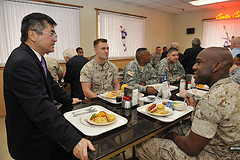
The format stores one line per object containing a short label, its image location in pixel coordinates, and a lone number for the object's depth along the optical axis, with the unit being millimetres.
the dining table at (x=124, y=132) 899
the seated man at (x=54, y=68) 3233
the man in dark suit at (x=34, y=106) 941
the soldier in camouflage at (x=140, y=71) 2473
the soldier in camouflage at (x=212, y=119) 965
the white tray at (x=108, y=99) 1651
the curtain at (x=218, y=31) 5871
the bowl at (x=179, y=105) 1456
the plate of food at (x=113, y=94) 1742
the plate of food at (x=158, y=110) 1333
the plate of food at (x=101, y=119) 1142
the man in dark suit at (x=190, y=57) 4195
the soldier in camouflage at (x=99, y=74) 2326
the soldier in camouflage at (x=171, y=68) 2842
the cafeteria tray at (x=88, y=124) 1062
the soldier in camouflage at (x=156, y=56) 6645
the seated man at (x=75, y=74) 2975
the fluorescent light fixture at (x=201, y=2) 4850
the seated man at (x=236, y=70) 2010
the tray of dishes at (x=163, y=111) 1304
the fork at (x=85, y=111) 1317
